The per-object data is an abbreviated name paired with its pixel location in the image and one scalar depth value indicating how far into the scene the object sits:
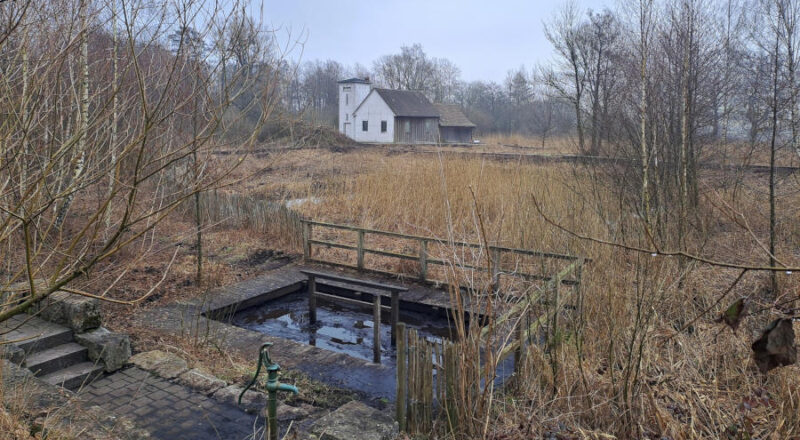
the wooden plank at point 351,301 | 7.79
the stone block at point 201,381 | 5.34
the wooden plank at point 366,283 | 7.48
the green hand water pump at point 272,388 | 3.16
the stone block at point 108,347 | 5.66
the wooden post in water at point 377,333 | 6.82
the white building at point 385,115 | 42.22
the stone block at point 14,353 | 5.11
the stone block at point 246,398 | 5.00
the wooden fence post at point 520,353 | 4.53
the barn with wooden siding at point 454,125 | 44.60
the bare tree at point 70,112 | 2.58
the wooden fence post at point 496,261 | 7.73
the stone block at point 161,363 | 5.65
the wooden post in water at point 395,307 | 7.49
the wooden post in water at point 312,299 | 8.44
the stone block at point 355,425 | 4.05
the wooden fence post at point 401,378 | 4.27
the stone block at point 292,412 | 4.74
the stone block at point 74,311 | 5.94
